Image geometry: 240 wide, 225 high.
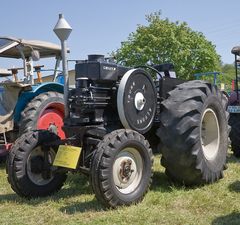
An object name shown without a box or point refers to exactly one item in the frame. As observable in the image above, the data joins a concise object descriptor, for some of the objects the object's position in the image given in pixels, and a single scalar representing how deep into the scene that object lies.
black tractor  3.34
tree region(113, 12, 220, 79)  21.81
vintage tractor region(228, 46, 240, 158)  5.58
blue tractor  5.22
